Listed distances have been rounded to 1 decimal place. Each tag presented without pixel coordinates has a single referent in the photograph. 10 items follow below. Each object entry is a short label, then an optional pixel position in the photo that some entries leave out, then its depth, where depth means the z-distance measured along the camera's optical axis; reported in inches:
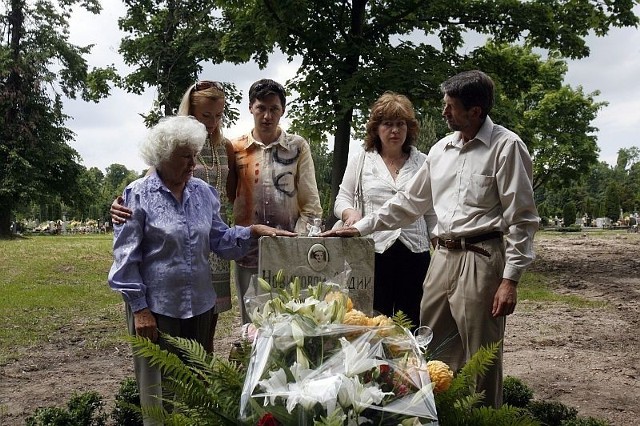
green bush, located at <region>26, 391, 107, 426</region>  155.7
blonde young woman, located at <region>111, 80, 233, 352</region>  142.9
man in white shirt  123.5
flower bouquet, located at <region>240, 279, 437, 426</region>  56.3
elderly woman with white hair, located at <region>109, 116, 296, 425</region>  115.6
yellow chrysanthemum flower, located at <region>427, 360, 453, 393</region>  66.7
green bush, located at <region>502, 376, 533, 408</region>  184.9
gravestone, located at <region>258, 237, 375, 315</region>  113.0
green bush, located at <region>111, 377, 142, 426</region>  167.6
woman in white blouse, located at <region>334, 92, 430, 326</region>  153.3
